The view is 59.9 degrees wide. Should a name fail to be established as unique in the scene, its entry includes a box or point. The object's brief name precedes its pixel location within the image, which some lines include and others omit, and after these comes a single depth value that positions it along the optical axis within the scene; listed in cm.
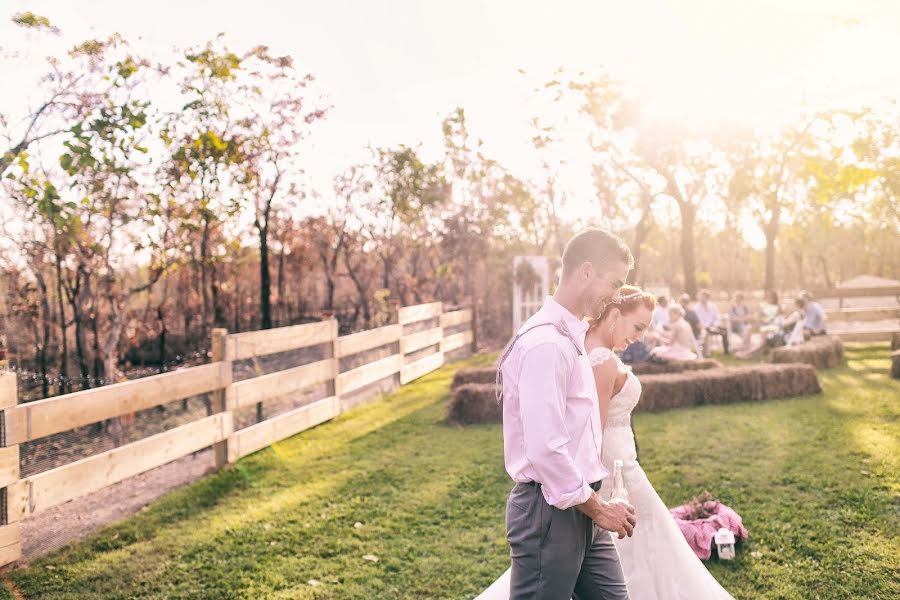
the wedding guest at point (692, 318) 1642
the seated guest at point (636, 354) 1235
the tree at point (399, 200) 2173
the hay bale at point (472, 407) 972
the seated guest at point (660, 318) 1494
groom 232
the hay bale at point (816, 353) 1364
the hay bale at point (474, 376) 1120
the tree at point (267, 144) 1772
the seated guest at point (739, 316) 1812
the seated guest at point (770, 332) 1670
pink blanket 502
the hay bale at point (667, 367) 1209
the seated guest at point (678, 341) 1232
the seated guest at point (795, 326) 1581
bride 377
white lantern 498
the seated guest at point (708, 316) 1745
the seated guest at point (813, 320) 1634
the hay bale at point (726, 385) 1033
